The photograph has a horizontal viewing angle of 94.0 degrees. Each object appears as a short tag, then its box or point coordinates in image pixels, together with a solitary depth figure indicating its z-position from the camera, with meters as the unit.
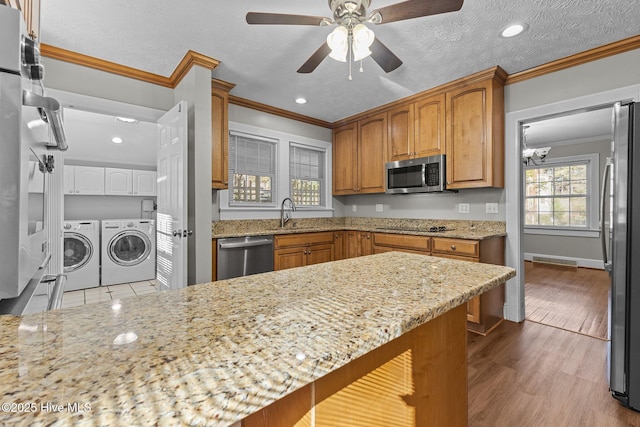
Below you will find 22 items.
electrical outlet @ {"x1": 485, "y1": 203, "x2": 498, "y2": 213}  3.21
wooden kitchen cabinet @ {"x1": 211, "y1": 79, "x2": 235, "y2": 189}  3.08
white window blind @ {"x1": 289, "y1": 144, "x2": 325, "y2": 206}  4.38
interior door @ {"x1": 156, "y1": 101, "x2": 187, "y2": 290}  2.50
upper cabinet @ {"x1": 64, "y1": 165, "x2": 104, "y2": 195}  5.06
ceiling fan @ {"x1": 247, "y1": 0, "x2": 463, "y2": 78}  1.60
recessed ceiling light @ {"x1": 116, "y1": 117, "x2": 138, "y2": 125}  4.59
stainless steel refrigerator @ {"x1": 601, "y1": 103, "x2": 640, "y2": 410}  1.70
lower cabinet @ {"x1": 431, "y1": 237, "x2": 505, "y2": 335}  2.71
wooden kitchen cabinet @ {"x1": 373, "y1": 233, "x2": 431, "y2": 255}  3.09
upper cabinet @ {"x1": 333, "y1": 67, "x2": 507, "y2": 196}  2.99
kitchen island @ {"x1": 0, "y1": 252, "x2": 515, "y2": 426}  0.34
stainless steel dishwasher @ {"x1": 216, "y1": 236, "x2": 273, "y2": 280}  2.98
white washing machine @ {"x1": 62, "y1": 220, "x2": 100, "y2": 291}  4.60
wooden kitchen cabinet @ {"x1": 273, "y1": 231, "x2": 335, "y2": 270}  3.42
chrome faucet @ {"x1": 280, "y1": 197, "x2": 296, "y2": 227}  4.11
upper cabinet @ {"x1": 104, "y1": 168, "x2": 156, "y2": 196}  5.44
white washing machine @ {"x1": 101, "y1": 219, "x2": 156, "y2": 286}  4.94
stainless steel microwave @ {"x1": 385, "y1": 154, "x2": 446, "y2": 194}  3.34
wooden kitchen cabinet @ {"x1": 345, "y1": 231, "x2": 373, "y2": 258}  3.67
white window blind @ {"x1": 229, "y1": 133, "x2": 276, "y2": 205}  3.76
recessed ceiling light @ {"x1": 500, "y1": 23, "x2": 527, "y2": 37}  2.20
